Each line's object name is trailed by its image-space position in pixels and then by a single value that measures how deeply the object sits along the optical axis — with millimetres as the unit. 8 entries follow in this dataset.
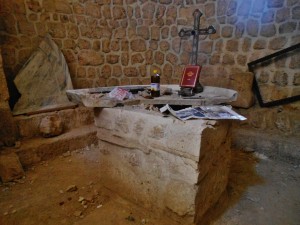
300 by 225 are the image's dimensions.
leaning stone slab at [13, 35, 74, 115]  2496
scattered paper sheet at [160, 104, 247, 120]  1291
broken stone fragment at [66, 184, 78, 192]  1803
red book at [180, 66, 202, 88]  1768
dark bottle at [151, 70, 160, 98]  1722
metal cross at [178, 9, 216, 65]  1798
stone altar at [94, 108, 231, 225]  1229
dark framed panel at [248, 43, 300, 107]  2461
